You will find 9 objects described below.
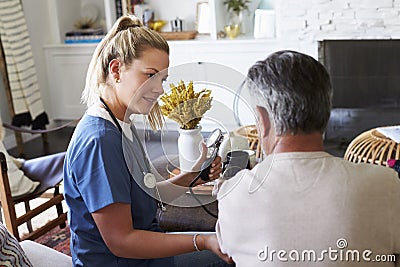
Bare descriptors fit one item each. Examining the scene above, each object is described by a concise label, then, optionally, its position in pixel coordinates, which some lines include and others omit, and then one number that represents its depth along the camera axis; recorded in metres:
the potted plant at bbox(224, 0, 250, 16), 4.61
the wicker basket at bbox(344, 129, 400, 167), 2.65
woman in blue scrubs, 1.37
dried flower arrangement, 1.46
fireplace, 3.94
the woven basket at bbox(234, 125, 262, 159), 1.49
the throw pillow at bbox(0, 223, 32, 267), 1.51
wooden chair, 2.58
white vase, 1.72
